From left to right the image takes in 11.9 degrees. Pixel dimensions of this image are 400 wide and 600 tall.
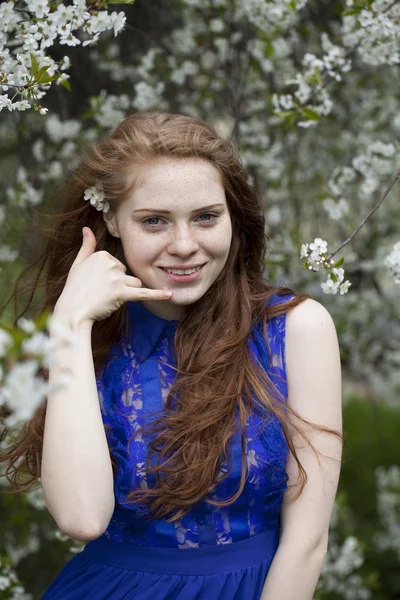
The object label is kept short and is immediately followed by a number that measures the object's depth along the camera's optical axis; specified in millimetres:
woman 2142
